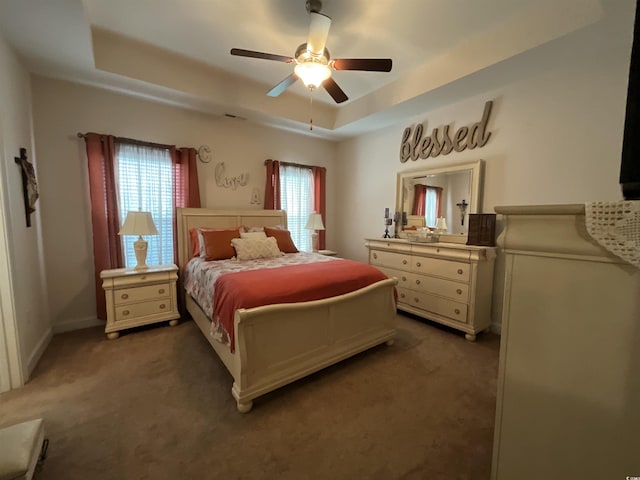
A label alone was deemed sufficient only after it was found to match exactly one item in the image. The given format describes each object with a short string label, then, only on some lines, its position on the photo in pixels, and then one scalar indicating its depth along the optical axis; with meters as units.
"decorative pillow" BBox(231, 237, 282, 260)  3.00
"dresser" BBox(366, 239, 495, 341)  2.69
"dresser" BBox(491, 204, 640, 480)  0.69
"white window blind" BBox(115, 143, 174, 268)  3.03
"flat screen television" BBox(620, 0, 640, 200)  0.71
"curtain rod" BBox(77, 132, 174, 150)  2.79
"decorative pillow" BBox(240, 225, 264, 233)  3.41
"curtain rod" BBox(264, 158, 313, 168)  4.10
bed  1.73
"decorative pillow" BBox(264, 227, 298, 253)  3.46
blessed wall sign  2.94
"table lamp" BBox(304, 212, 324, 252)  4.16
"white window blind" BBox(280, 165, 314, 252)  4.30
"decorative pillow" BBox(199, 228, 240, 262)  2.98
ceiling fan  1.95
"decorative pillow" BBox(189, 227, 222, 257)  3.26
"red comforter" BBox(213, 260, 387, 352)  1.84
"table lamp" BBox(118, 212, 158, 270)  2.75
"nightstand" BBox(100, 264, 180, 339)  2.66
